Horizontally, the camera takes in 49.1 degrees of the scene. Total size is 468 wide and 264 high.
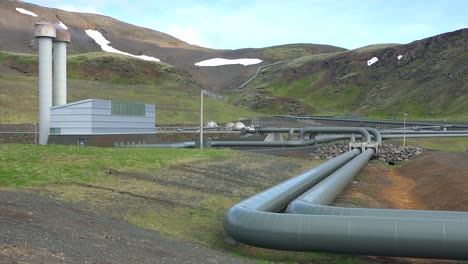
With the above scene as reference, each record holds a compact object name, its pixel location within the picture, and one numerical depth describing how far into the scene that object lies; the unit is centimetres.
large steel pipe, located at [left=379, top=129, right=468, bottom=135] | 6325
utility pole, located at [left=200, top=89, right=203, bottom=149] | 4375
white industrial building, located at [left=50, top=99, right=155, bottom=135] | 4506
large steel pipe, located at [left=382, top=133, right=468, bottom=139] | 6022
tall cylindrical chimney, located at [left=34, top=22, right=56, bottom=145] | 4831
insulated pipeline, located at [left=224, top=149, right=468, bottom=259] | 1243
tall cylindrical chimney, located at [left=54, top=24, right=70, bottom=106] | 5209
